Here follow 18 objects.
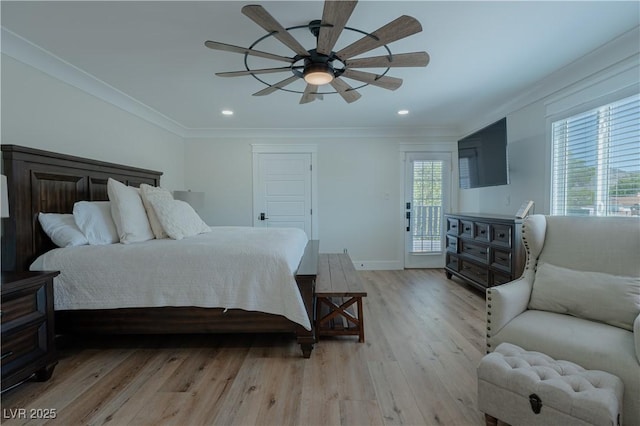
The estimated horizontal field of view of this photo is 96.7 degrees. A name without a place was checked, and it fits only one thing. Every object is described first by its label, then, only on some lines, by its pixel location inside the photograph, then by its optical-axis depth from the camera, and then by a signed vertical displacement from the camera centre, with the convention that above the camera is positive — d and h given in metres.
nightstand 1.61 -0.73
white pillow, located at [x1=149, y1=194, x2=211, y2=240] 2.64 -0.12
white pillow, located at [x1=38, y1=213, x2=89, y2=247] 2.23 -0.21
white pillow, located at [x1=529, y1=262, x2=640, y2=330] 1.57 -0.54
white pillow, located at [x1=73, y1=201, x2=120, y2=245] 2.35 -0.14
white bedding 2.10 -0.56
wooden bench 2.30 -0.82
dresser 2.88 -0.54
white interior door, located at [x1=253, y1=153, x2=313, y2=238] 4.86 +0.23
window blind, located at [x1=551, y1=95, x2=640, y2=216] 2.26 +0.37
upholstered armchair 1.37 -0.57
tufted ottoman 1.13 -0.80
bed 2.07 -0.78
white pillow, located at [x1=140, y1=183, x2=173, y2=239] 2.69 -0.09
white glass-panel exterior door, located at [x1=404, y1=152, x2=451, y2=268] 4.91 -0.05
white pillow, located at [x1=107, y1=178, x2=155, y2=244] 2.46 -0.09
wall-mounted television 3.30 +0.60
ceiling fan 1.48 +0.98
